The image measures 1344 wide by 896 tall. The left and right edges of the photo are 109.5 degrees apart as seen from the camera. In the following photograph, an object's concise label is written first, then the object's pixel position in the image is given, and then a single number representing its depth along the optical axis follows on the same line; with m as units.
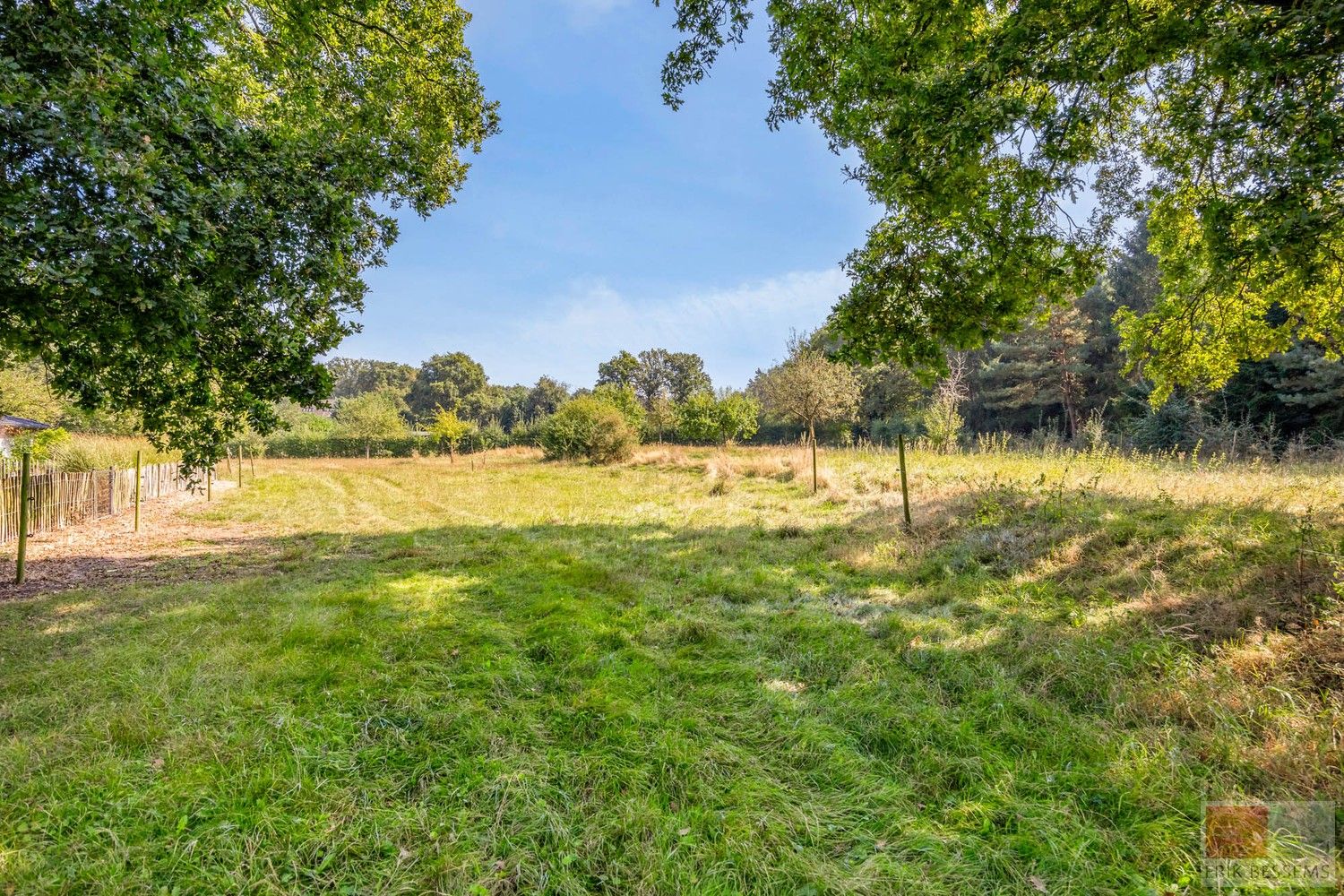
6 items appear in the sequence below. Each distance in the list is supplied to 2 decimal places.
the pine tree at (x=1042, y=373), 28.44
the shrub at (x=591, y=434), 25.17
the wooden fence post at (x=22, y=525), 6.44
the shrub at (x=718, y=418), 29.56
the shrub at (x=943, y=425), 18.26
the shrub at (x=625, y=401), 33.00
